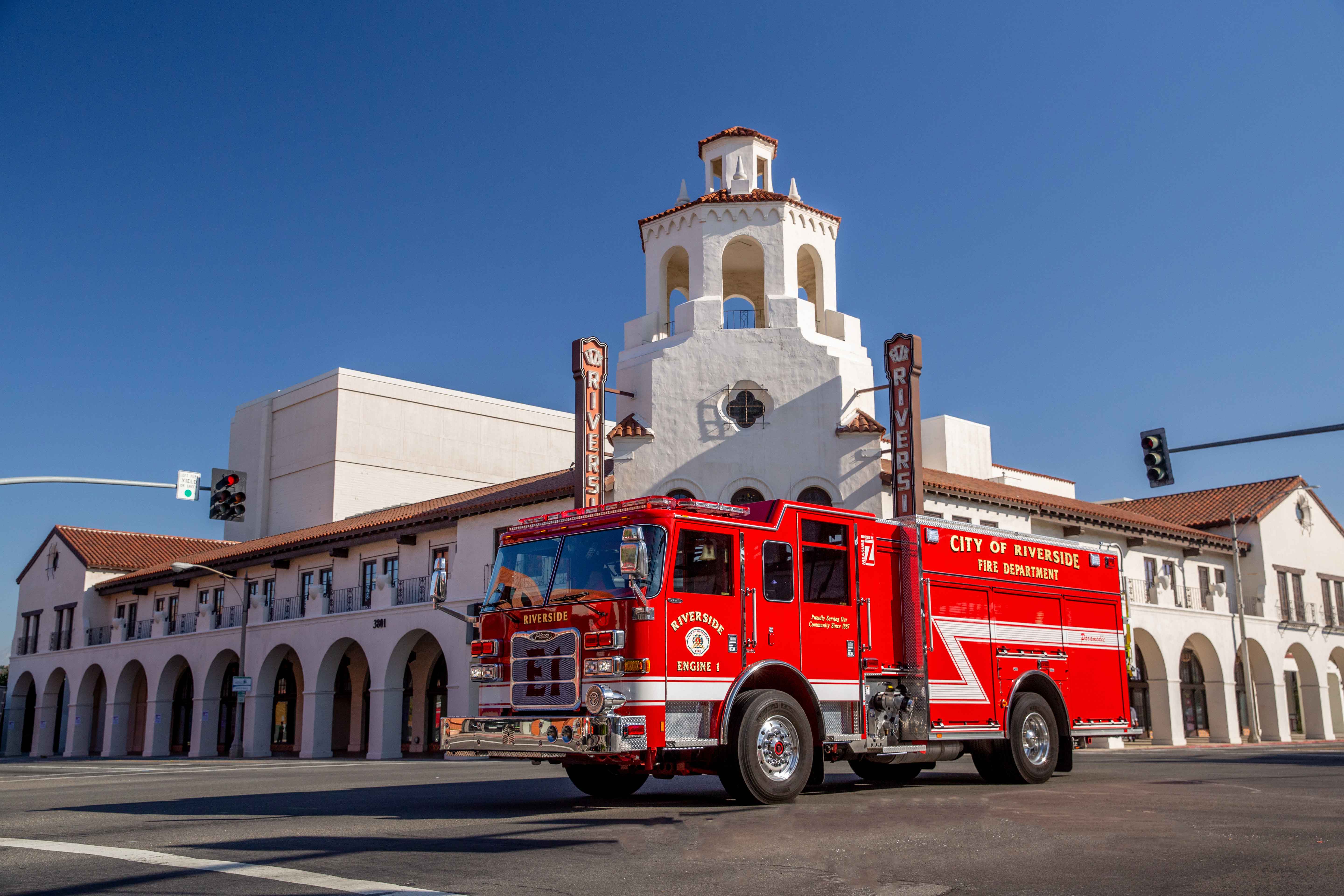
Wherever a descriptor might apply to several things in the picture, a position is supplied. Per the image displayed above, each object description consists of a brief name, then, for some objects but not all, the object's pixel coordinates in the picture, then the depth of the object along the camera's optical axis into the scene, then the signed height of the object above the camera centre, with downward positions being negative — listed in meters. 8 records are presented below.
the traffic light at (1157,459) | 20.20 +3.78
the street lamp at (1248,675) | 40.62 +0.12
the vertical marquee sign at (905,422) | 27.91 +6.23
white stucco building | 30.00 +5.00
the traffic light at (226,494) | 20.50 +3.35
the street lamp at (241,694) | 40.16 -0.21
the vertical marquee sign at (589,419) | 29.19 +6.61
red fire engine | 10.94 +0.34
